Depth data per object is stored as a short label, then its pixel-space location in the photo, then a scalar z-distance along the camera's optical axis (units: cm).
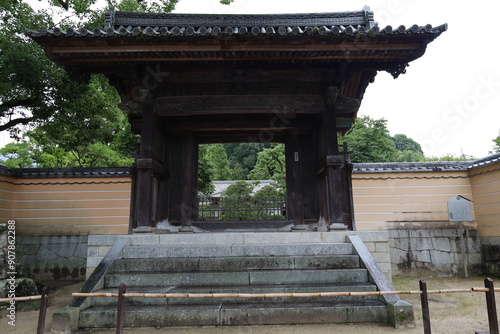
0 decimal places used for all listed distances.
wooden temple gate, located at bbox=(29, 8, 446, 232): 530
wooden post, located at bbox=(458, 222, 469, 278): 754
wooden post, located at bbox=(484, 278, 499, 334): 321
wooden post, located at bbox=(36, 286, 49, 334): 321
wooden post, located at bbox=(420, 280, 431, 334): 321
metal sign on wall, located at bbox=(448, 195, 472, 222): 761
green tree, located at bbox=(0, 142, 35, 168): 1423
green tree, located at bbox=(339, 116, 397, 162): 1533
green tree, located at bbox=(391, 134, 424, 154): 4550
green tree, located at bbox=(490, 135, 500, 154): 1971
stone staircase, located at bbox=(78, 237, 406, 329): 402
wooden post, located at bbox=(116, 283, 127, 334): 323
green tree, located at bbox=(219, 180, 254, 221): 852
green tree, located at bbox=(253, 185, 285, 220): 854
